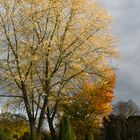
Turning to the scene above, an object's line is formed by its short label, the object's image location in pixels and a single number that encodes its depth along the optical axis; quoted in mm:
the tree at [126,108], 43338
